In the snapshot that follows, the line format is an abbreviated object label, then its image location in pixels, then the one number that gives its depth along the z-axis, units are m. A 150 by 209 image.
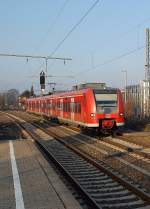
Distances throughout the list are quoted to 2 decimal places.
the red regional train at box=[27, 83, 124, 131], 25.56
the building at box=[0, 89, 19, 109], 158.88
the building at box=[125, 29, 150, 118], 35.91
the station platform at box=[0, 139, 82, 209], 8.83
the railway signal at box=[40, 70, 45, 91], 47.58
